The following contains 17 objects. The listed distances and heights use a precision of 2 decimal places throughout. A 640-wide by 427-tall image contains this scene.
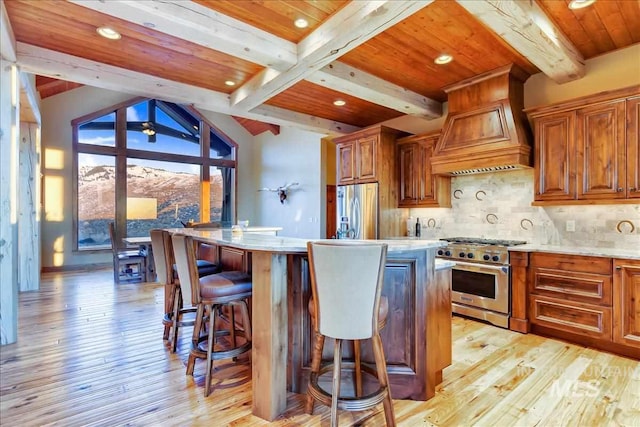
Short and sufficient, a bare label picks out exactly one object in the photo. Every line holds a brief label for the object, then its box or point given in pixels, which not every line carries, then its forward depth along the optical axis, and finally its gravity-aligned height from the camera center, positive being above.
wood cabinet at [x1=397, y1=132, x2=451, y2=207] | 4.30 +0.52
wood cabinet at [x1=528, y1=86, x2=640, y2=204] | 2.80 +0.60
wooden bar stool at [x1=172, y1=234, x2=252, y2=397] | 2.17 -0.53
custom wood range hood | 3.39 +0.98
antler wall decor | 7.74 +0.62
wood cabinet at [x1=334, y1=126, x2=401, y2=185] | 4.57 +0.91
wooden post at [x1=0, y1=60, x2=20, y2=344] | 2.82 +0.11
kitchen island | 1.91 -0.69
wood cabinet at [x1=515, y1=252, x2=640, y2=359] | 2.66 -0.78
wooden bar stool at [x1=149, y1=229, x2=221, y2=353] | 2.82 -0.53
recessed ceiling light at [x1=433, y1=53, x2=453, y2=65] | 3.20 +1.58
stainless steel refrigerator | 4.56 +0.06
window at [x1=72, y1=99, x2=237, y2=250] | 7.18 +1.13
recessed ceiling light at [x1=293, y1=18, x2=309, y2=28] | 2.59 +1.58
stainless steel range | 3.37 -0.71
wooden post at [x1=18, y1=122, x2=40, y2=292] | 4.86 +0.15
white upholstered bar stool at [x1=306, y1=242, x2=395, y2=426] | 1.58 -0.41
